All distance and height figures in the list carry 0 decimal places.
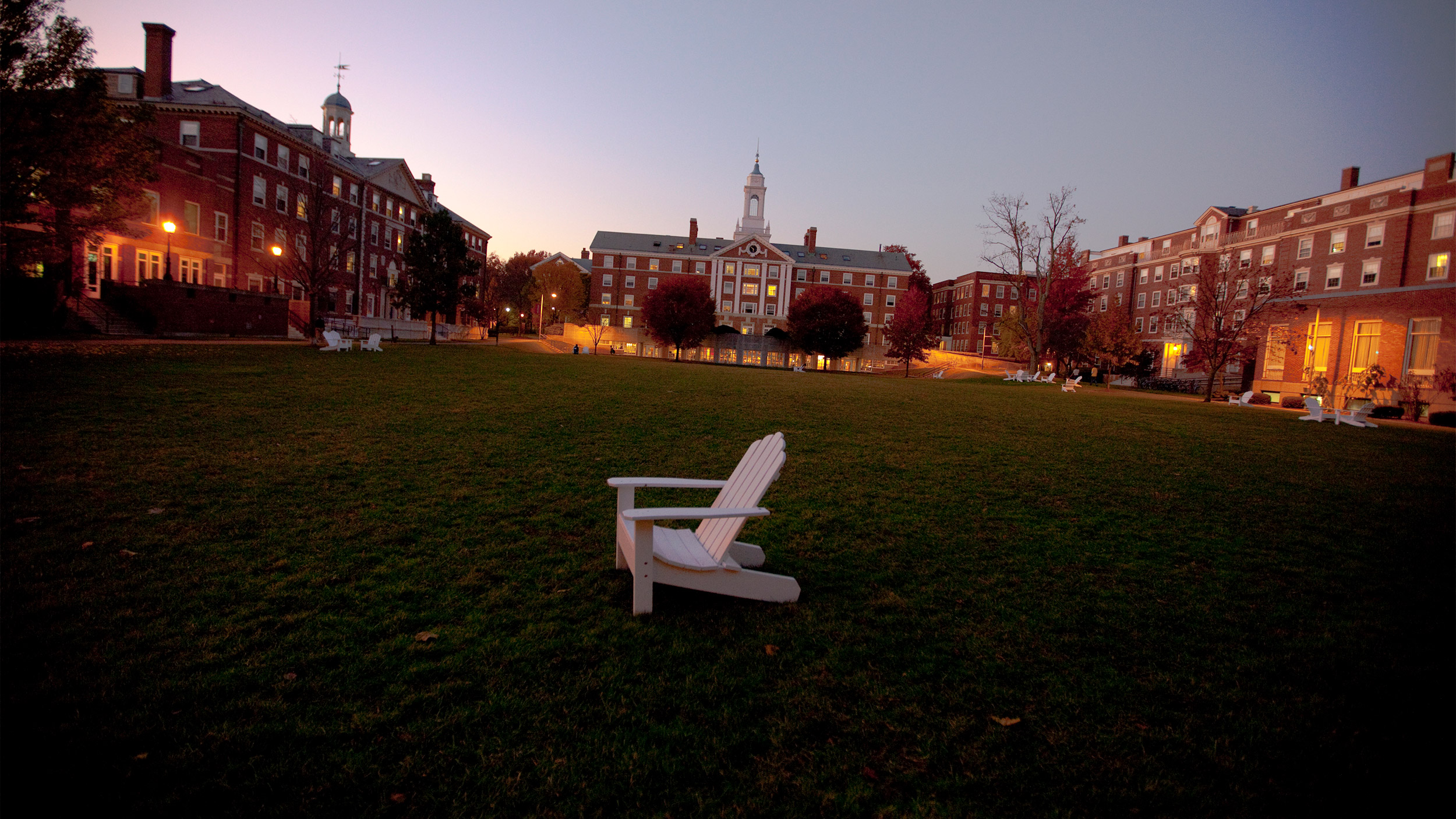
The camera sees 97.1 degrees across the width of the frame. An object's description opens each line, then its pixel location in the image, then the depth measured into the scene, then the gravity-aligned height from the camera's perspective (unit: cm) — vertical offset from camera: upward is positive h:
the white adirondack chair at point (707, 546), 391 -123
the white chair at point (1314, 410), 1908 -26
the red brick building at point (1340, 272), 2831 +868
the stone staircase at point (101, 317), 2404 +9
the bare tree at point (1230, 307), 3039 +447
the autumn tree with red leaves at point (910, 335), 5472 +335
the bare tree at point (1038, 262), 4175 +813
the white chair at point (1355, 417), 1808 -41
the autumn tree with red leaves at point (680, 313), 5791 +402
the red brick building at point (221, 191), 3198 +786
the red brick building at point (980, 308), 9288 +1039
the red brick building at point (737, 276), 7762 +1067
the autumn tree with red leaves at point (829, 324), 5906 +407
